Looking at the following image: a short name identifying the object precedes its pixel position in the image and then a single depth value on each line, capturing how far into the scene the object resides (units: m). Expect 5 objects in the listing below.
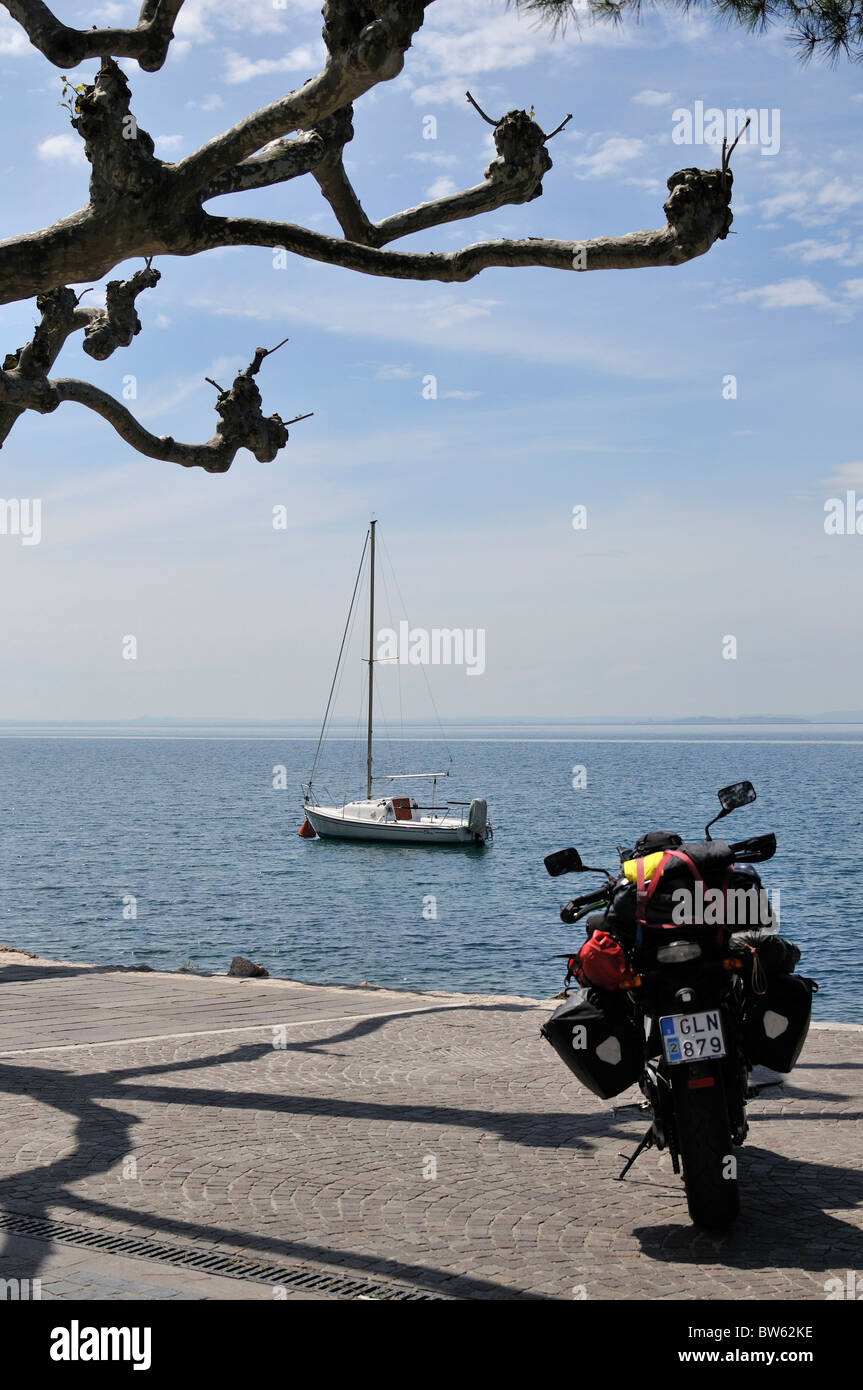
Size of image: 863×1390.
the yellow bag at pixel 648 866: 5.48
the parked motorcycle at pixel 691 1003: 5.09
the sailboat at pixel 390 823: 58.00
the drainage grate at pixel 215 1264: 4.56
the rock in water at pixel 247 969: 13.05
